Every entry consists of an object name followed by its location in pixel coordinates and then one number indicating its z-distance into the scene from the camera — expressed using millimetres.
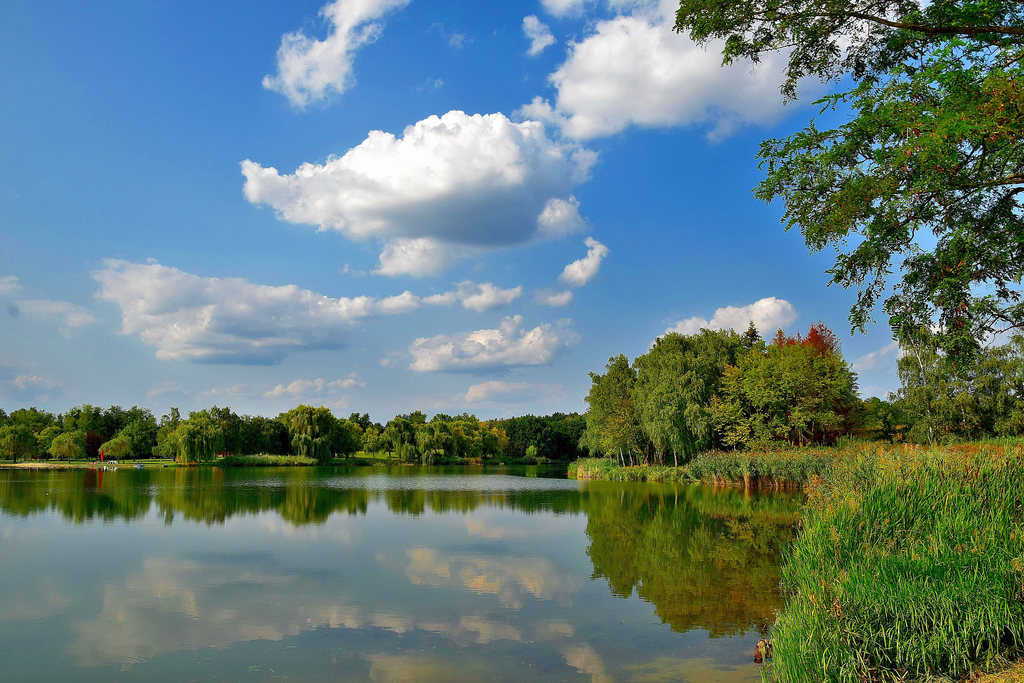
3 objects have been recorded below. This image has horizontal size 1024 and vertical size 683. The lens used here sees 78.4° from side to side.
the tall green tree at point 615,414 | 53406
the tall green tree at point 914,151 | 9820
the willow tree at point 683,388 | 45250
